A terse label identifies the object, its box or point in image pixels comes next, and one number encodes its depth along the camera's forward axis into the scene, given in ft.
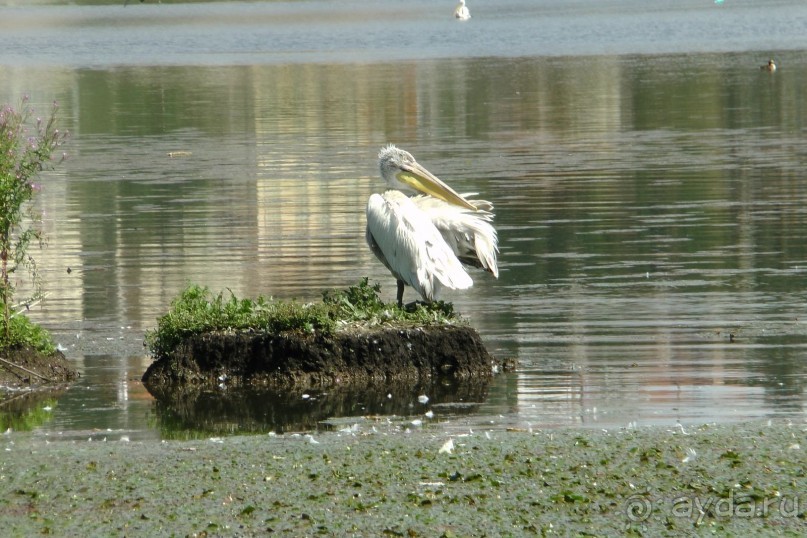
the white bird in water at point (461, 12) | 502.79
